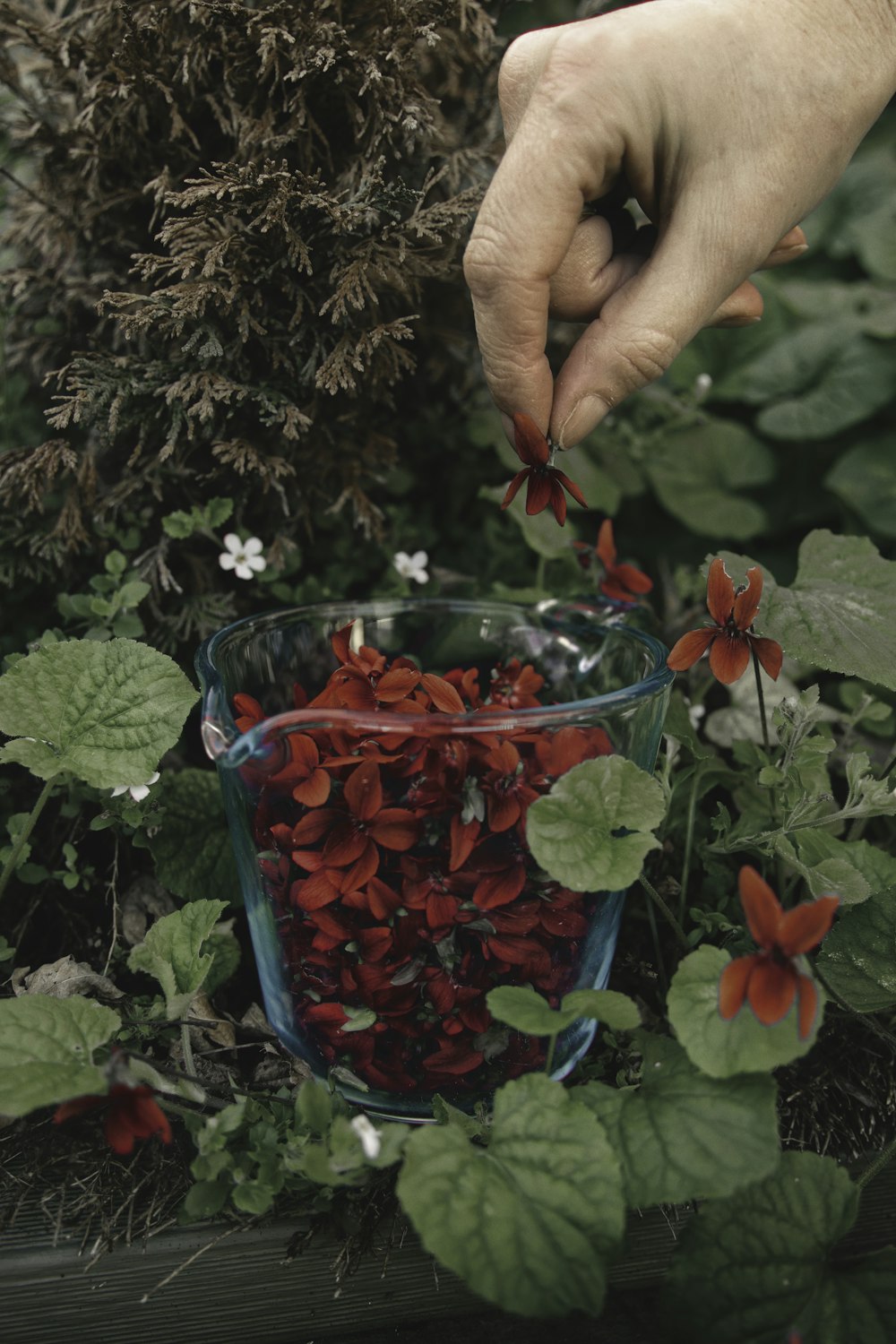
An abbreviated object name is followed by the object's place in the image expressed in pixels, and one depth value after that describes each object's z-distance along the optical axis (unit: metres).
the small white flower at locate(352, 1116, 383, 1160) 0.41
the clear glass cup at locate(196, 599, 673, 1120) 0.43
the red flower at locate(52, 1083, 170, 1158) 0.41
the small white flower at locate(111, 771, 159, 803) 0.48
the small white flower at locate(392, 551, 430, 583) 0.58
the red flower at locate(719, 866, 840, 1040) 0.40
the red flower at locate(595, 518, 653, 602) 0.56
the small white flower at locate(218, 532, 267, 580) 0.55
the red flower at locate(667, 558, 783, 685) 0.45
